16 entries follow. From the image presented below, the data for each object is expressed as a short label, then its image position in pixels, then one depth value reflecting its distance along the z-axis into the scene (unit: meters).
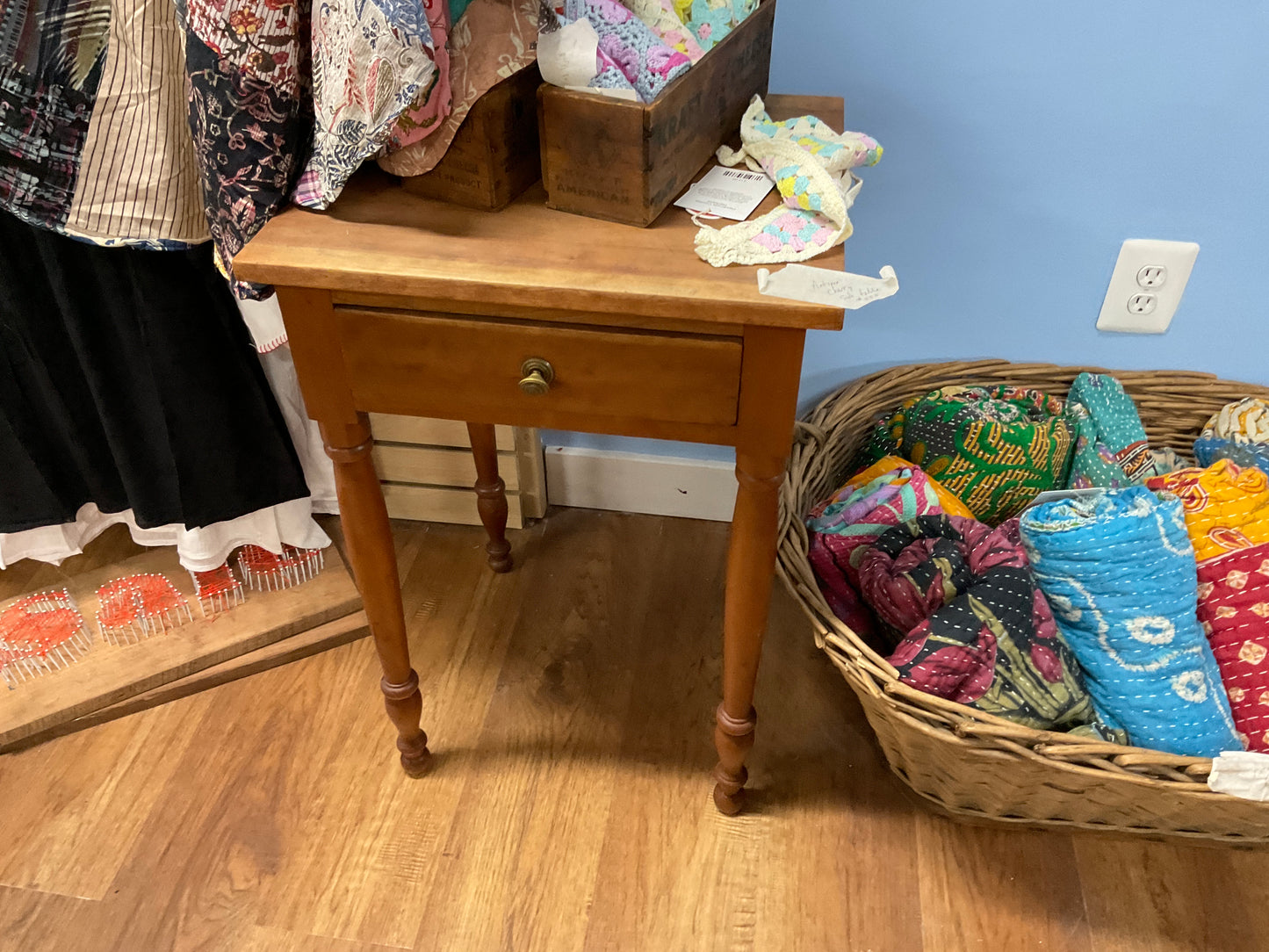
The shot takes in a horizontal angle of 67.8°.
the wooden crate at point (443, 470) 1.34
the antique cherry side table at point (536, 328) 0.71
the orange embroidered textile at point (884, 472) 1.13
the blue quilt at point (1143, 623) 0.92
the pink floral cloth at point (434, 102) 0.73
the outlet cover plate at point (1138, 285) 1.15
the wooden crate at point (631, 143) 0.73
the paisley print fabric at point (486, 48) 0.75
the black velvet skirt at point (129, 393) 1.06
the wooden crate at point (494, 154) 0.77
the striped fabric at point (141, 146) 0.87
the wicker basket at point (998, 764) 0.86
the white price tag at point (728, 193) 0.79
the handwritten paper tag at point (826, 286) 0.69
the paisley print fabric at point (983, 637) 0.92
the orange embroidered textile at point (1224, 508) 1.01
